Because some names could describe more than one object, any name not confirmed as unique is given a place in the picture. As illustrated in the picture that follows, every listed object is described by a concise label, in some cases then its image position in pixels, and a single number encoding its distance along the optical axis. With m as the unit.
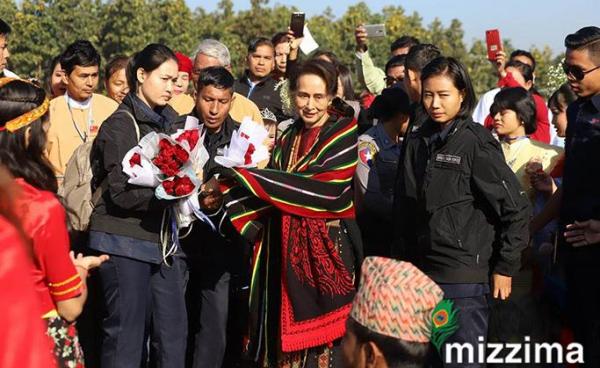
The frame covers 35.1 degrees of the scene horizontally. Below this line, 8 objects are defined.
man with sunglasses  5.09
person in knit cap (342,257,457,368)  2.90
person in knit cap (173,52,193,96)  7.50
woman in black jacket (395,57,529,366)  5.02
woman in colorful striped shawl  5.50
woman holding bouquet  5.46
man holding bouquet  5.96
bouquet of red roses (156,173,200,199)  5.38
